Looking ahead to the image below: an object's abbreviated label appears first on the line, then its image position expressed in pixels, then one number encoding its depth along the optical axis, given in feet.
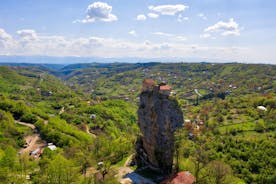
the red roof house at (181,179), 151.84
